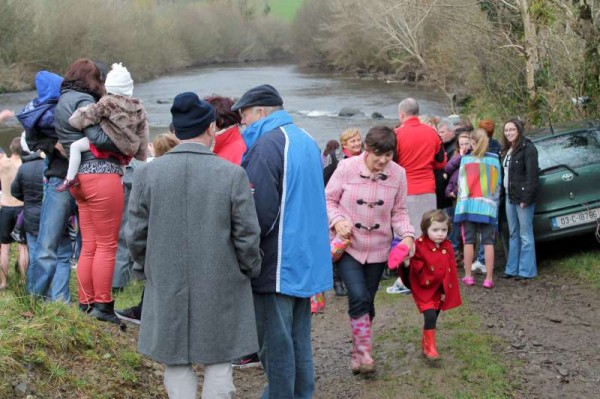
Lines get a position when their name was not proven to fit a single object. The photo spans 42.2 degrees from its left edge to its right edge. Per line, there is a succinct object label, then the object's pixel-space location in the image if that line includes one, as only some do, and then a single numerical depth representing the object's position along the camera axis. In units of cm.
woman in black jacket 835
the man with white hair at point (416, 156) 839
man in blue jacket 433
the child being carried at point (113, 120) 545
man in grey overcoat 388
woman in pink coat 564
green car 855
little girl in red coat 585
